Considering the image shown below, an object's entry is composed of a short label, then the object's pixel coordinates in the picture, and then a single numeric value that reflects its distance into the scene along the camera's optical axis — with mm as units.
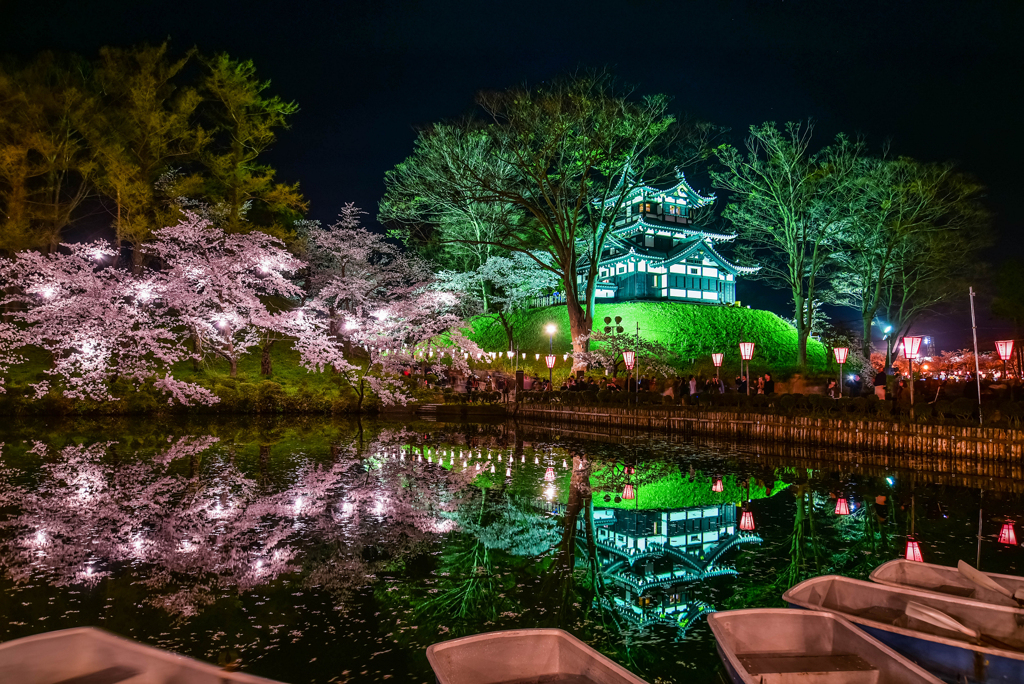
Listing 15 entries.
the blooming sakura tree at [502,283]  42781
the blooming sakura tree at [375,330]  26297
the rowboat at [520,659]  3307
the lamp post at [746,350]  19531
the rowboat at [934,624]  3482
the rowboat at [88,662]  3057
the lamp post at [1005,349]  17211
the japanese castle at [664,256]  49750
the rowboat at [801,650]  3328
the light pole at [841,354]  17950
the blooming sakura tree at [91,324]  22875
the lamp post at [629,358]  25047
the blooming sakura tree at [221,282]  25484
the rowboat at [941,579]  4426
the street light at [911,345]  15109
